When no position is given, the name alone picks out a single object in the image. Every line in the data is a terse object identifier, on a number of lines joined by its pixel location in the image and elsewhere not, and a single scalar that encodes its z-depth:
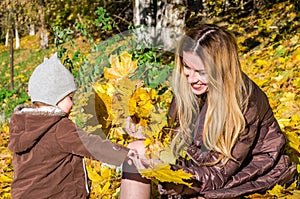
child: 2.42
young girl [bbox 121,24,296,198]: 2.48
